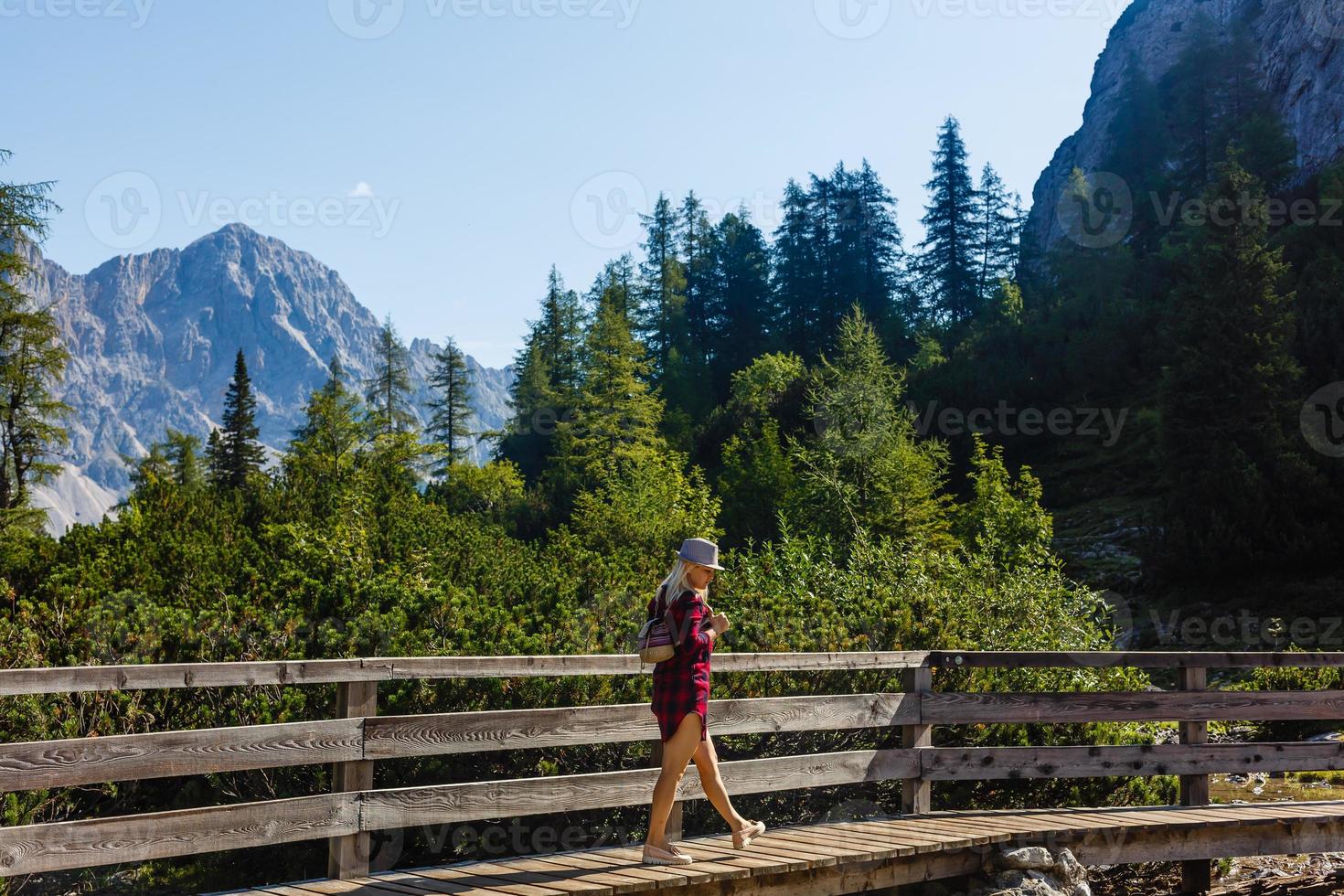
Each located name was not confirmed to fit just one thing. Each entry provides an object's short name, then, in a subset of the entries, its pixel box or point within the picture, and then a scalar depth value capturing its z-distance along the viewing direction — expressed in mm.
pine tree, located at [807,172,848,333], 74000
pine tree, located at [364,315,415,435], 78125
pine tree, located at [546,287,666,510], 52438
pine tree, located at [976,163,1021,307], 83312
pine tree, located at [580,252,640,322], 79500
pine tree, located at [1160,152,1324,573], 29297
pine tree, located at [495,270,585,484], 72000
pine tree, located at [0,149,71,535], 30453
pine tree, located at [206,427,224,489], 63000
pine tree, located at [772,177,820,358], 74500
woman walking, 6062
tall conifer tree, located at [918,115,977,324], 77562
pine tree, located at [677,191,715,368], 78938
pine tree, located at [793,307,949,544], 28203
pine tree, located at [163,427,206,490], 79438
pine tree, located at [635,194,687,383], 77938
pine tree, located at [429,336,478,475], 80125
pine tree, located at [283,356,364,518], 19781
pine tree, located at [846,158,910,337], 76000
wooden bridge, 5074
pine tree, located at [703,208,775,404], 75000
